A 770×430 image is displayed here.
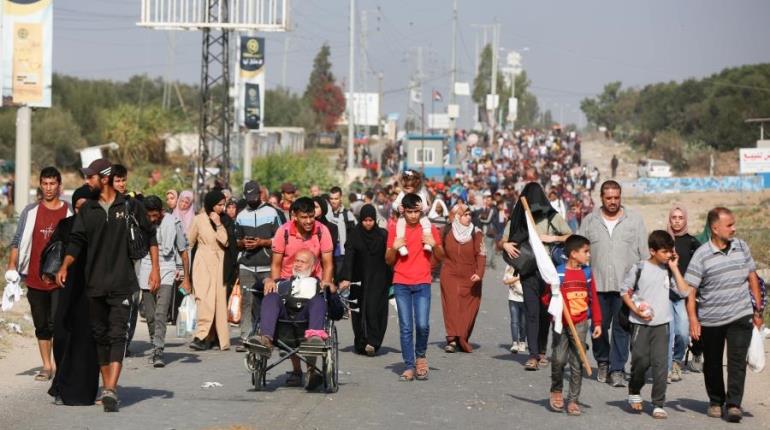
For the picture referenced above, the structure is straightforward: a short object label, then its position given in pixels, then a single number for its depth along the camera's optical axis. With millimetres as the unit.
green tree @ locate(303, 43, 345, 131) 143125
